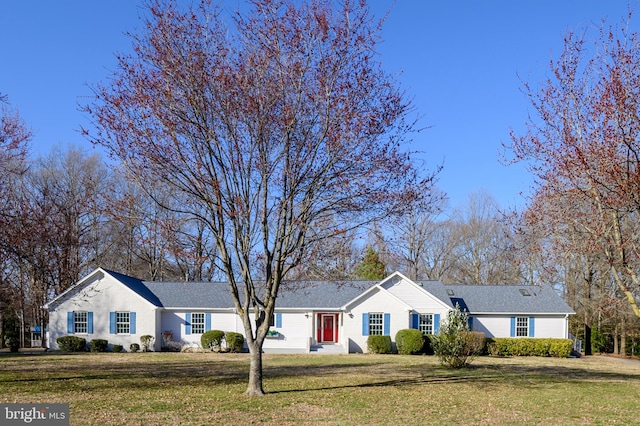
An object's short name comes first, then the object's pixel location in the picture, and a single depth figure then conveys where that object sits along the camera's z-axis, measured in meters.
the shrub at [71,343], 30.22
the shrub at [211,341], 30.47
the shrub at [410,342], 28.91
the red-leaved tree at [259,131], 12.58
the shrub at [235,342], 30.41
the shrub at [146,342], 30.50
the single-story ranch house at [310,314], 30.84
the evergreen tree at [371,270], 36.47
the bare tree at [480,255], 46.81
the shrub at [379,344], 29.52
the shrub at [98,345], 30.20
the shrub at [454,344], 20.94
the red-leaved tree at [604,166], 9.89
